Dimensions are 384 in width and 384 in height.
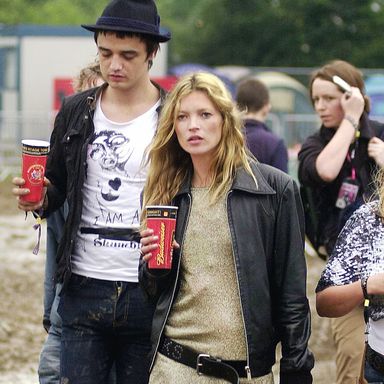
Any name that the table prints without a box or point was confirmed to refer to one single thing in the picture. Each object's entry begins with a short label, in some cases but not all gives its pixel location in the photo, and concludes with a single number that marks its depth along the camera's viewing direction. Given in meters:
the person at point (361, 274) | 7.59
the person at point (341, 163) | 10.37
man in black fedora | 8.45
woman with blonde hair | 7.51
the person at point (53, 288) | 9.80
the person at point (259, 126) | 13.82
